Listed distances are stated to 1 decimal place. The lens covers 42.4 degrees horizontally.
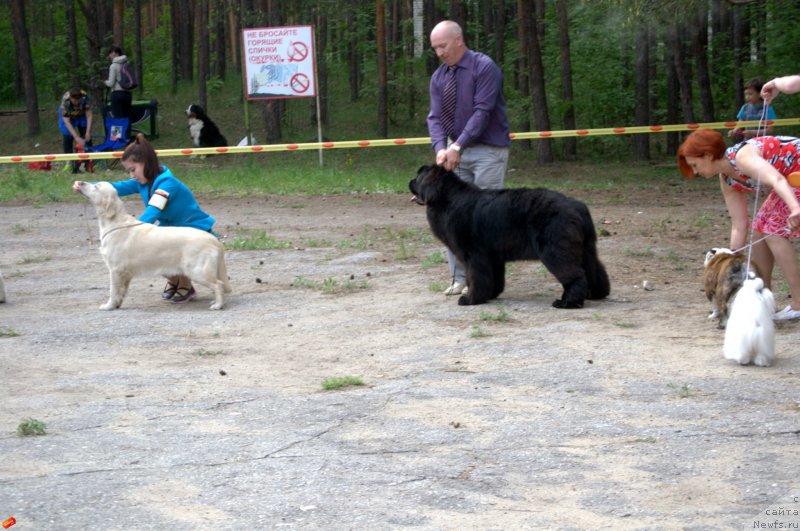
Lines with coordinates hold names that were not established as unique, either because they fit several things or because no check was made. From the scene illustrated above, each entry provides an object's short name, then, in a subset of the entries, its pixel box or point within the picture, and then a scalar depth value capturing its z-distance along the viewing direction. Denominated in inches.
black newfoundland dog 306.2
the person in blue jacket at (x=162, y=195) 348.8
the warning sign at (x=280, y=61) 858.8
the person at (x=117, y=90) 917.8
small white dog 229.9
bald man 327.3
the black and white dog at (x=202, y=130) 971.9
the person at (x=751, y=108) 587.2
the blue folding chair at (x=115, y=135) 905.5
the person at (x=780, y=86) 260.8
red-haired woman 251.9
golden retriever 336.2
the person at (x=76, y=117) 917.8
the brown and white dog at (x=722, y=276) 265.1
